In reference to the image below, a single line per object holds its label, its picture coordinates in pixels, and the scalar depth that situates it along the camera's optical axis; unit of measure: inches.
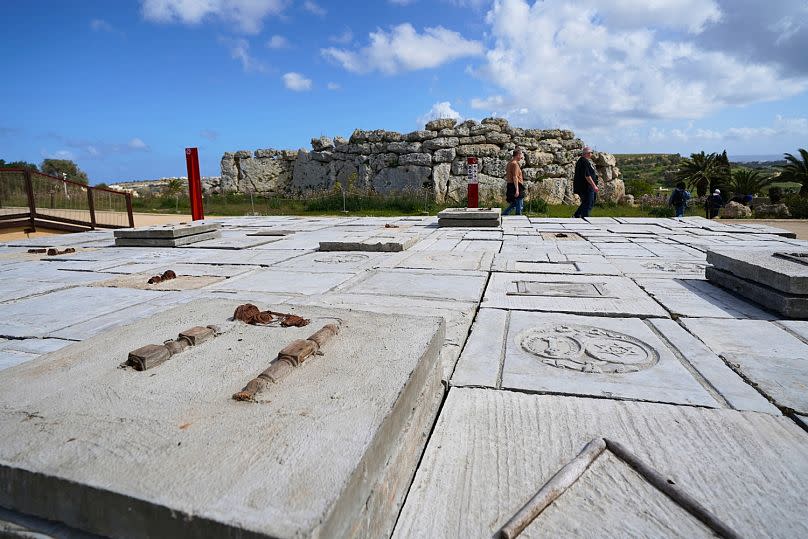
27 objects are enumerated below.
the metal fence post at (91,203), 384.2
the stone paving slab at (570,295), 134.1
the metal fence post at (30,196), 369.7
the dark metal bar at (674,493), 51.9
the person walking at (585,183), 389.1
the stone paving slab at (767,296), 124.0
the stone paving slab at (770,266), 124.6
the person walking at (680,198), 491.2
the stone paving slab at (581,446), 55.1
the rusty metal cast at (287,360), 64.6
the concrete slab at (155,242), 276.2
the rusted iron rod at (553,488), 52.5
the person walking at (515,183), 417.4
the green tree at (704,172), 892.0
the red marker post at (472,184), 435.5
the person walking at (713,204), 533.3
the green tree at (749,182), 826.8
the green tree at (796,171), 759.7
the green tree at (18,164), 869.2
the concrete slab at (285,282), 167.8
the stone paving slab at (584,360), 85.0
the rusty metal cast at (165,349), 72.9
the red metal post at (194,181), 428.1
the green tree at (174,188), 740.6
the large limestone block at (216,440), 45.2
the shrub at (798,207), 580.5
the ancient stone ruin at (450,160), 640.4
